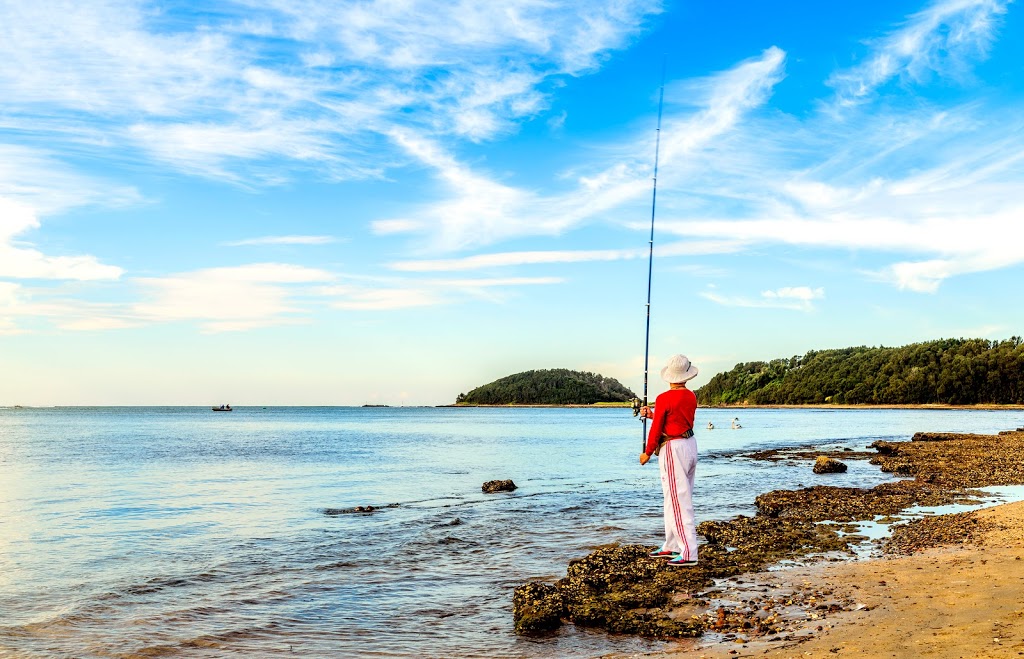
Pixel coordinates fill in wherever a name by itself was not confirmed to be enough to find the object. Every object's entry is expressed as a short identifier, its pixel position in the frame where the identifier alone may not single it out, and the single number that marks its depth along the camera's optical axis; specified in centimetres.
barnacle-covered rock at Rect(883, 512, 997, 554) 1263
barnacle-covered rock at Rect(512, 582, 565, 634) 944
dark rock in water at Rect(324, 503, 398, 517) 2193
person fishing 995
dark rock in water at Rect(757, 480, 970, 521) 1688
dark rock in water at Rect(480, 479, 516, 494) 2731
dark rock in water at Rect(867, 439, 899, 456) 3692
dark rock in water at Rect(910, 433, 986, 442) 4456
